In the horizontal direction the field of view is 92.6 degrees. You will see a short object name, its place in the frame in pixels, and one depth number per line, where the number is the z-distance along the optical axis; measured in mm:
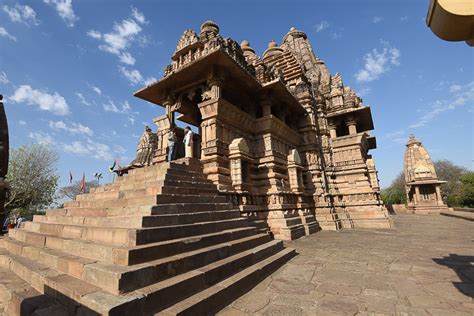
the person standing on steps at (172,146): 8807
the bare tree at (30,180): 21000
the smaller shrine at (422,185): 24375
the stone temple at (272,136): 8516
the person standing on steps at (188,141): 8812
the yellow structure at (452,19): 1709
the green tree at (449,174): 43297
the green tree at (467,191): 28141
